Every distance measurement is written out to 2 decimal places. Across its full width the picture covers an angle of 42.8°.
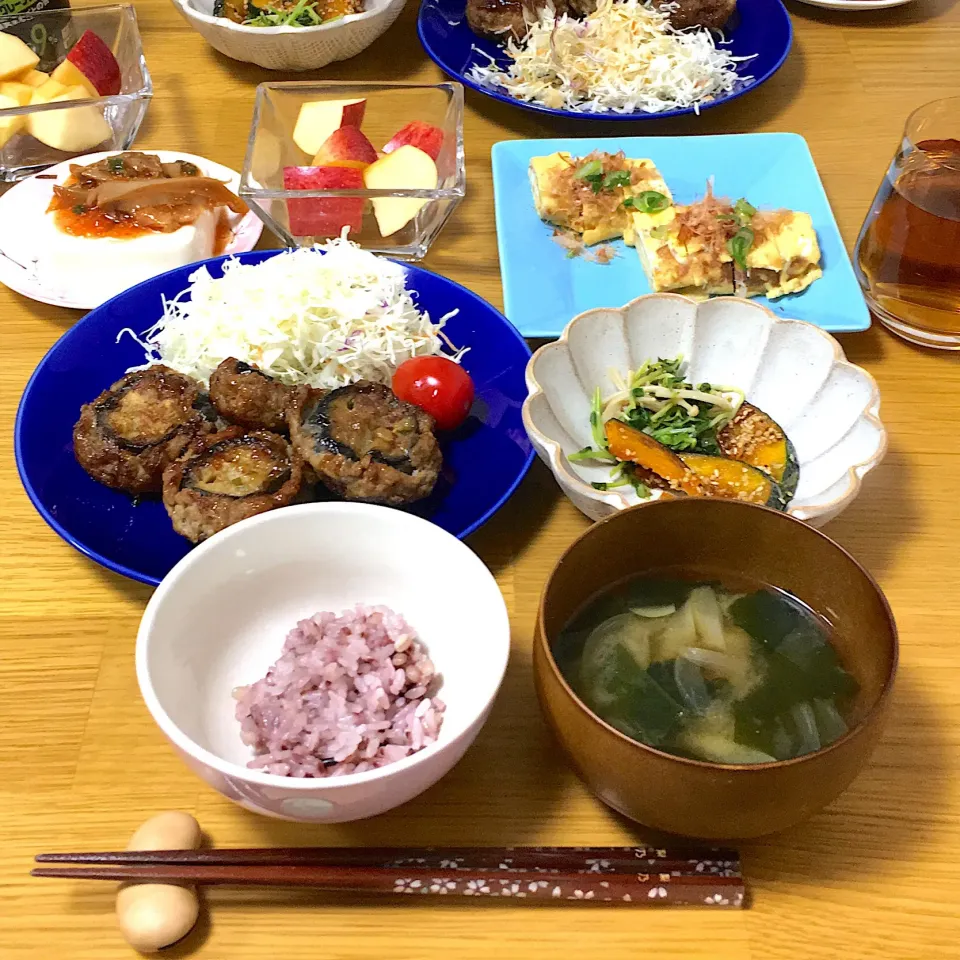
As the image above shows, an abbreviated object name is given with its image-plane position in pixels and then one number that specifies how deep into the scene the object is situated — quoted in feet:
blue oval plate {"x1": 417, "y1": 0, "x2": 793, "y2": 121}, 2.58
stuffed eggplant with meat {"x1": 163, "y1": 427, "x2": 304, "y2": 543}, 1.68
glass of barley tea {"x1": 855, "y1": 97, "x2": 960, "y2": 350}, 1.95
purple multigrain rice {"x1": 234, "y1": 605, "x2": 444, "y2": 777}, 1.46
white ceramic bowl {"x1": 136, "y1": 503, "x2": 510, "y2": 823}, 1.39
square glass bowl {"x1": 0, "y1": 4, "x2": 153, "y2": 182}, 2.38
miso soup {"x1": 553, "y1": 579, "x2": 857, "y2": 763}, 1.41
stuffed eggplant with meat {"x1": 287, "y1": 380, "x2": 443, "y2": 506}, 1.74
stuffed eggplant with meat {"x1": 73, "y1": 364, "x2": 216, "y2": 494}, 1.75
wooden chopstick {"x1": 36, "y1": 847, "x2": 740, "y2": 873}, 1.44
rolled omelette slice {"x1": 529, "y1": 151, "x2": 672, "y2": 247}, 2.18
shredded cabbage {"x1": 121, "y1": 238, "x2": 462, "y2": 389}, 1.95
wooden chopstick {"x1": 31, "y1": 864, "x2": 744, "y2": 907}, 1.42
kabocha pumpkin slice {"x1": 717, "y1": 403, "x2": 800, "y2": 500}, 1.79
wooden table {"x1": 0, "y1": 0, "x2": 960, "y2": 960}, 1.45
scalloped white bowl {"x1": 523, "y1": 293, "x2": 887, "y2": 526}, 1.77
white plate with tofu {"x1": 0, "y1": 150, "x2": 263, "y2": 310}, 2.09
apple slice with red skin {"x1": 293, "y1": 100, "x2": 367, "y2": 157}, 2.35
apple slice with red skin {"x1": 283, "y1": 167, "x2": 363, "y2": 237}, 2.15
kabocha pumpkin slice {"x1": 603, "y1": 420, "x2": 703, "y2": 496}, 1.76
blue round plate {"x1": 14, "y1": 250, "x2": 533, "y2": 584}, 1.71
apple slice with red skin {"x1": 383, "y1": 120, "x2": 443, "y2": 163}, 2.31
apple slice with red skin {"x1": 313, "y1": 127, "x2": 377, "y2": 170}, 2.26
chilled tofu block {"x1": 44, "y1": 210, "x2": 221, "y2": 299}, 2.09
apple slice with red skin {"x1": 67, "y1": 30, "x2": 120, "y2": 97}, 2.44
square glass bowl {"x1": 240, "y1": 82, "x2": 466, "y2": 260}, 2.13
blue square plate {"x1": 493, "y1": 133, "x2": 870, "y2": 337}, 2.05
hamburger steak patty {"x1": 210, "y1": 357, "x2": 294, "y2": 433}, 1.84
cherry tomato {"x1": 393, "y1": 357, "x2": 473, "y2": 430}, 1.85
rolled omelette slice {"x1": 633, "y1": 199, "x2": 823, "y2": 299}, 2.08
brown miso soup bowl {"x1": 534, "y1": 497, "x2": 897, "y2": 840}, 1.31
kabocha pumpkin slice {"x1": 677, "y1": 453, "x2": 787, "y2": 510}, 1.73
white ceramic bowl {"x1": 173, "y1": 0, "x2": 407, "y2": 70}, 2.49
